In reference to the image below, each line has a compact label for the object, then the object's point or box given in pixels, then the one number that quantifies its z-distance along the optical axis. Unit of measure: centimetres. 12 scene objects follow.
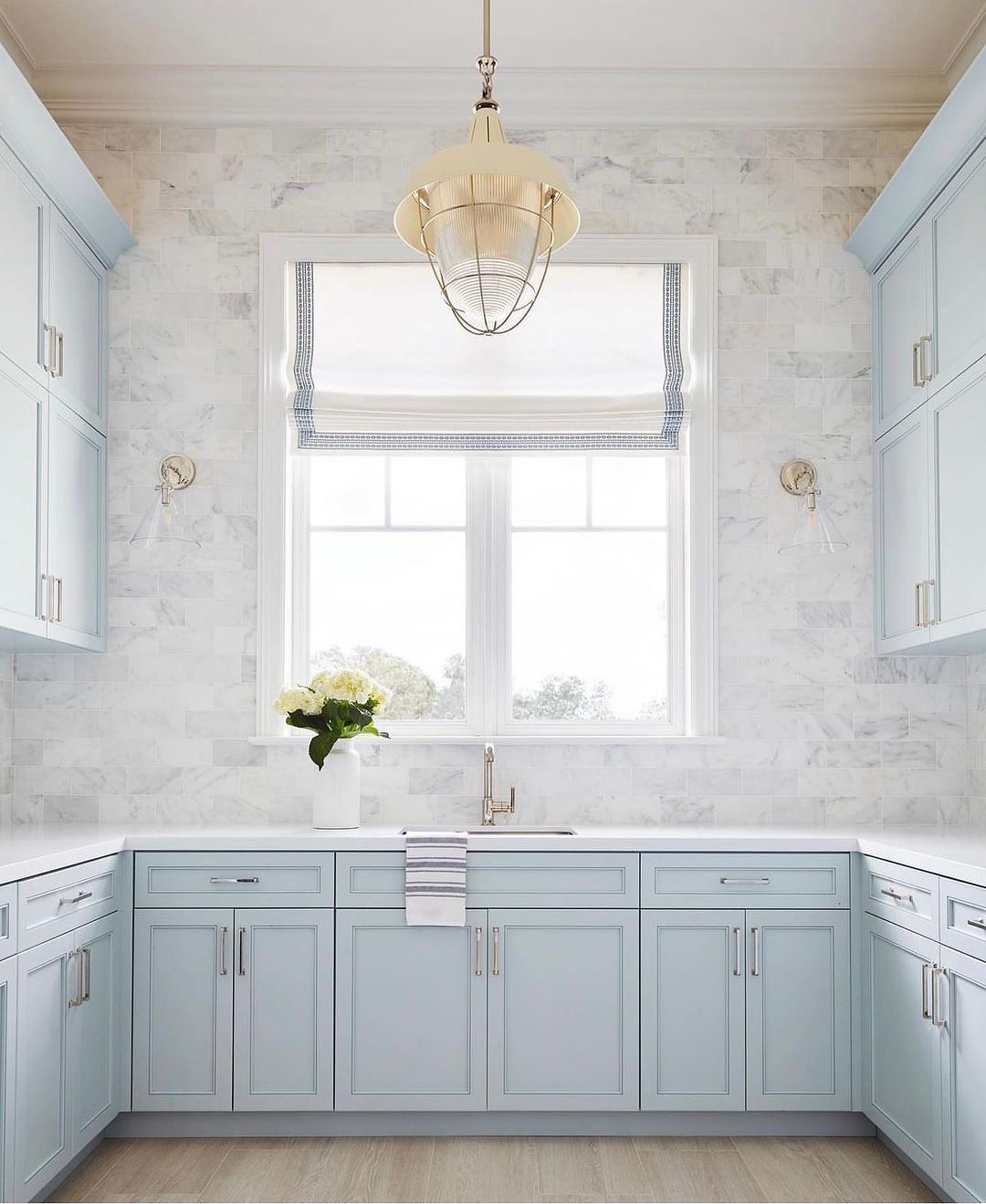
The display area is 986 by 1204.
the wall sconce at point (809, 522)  354
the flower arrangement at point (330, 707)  337
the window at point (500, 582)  385
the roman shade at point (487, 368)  379
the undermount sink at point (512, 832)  347
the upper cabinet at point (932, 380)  298
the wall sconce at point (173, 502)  368
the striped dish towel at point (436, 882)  314
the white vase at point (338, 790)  342
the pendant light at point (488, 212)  205
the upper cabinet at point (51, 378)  297
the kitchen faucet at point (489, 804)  355
